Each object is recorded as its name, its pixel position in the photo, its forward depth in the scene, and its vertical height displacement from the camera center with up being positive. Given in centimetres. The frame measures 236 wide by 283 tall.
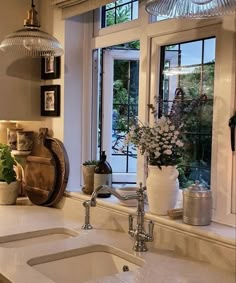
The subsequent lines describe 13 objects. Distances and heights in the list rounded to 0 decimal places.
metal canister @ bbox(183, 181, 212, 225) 166 -36
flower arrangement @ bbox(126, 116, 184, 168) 178 -10
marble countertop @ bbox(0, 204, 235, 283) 145 -58
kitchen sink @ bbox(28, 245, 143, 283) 170 -65
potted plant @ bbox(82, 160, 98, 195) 231 -34
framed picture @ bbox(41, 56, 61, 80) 254 +32
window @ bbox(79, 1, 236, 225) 171 +20
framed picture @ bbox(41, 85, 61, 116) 253 +11
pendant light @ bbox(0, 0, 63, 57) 208 +41
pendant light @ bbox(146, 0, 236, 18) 140 +40
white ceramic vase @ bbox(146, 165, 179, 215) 182 -31
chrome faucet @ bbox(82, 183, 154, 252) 174 -49
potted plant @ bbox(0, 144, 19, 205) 257 -41
